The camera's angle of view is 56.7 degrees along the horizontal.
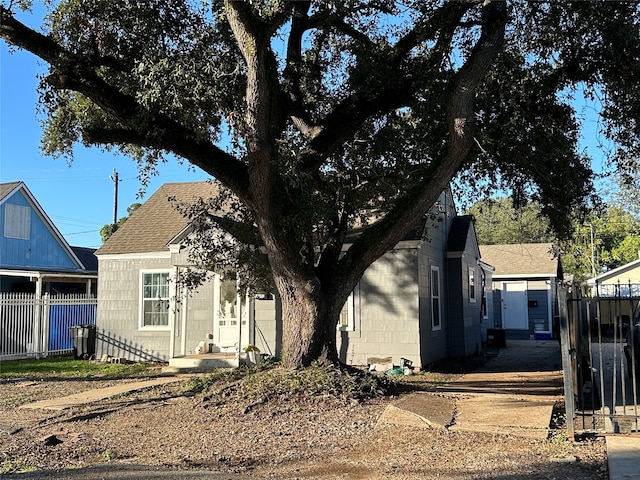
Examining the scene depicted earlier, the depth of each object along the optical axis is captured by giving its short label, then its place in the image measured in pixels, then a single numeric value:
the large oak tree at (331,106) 8.87
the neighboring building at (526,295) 26.94
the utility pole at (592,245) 42.71
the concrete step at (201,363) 14.63
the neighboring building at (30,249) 22.55
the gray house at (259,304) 14.51
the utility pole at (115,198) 39.00
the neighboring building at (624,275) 29.69
